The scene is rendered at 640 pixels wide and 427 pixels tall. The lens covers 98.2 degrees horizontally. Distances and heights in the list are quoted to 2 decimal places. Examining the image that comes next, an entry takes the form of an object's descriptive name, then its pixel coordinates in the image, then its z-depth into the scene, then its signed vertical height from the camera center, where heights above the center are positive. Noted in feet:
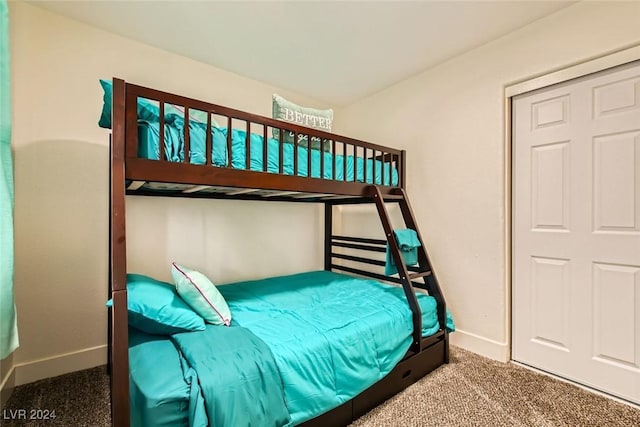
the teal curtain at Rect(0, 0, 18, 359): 3.84 -0.03
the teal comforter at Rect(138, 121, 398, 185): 4.32 +1.12
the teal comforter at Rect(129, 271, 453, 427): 3.23 -2.14
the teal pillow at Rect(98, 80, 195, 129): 4.41 +1.69
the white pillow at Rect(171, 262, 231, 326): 4.89 -1.53
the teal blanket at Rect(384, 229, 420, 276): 6.66 -0.93
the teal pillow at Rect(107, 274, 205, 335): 4.13 -1.56
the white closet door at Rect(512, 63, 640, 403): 5.43 -0.43
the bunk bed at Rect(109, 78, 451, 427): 3.45 -1.93
